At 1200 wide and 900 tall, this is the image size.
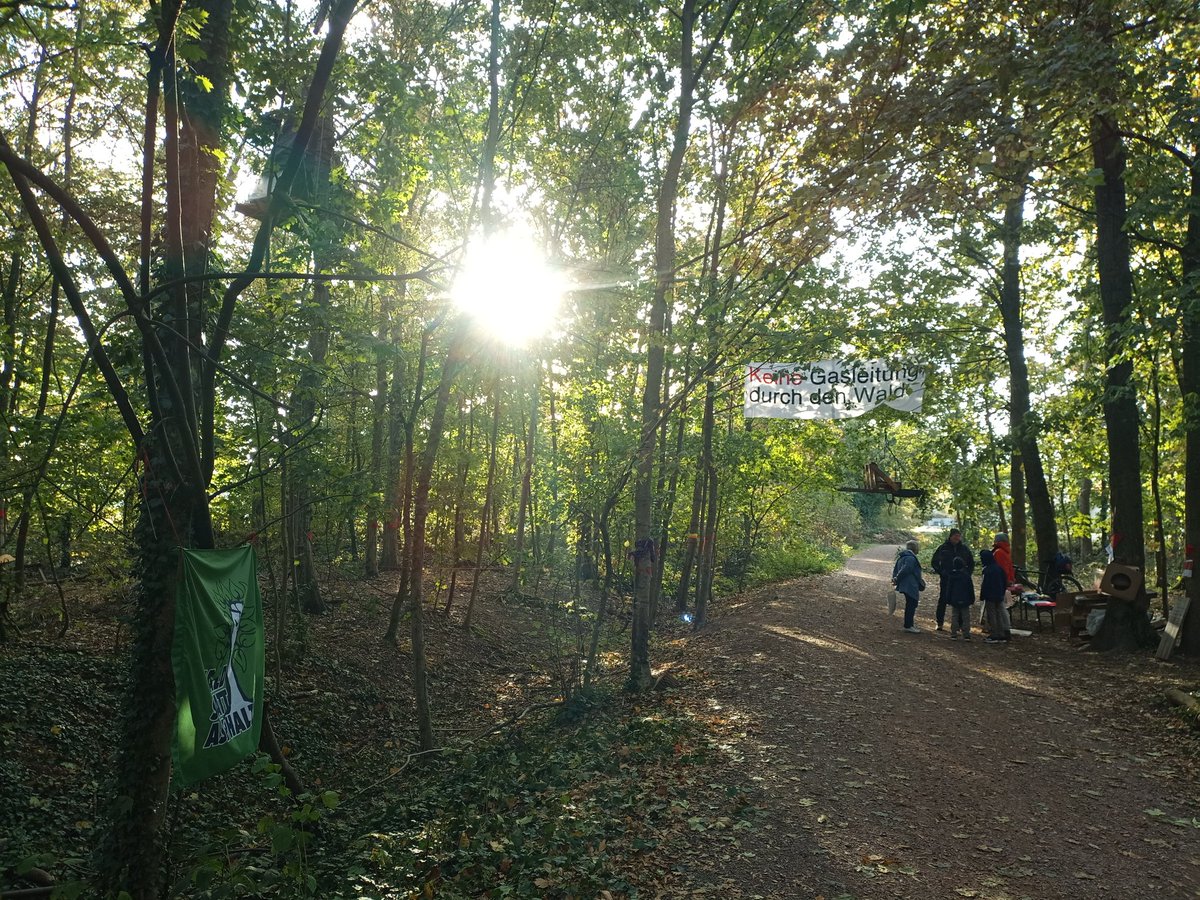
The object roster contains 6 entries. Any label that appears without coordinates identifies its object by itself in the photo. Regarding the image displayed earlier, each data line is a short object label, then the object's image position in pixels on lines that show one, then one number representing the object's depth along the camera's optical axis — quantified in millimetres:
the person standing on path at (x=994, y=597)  12070
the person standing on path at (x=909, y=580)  13188
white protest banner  13289
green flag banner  5074
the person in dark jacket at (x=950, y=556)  12367
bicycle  13031
